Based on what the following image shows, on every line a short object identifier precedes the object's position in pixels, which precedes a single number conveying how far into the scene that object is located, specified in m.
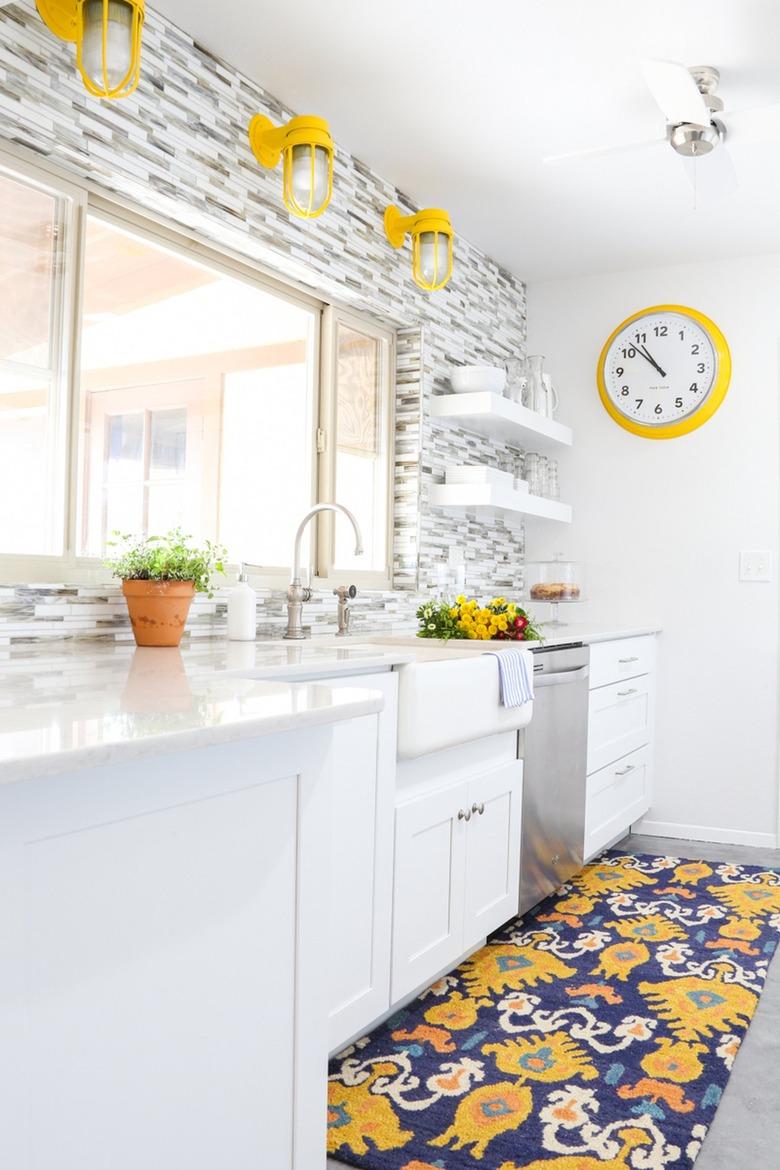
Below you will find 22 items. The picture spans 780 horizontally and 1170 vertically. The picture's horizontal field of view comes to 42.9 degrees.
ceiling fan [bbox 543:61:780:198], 2.46
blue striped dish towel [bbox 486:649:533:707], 2.64
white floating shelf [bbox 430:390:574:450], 3.67
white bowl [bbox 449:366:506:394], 3.74
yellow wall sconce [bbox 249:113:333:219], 2.50
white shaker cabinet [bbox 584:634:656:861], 3.54
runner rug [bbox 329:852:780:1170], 1.84
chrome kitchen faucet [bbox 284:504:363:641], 2.85
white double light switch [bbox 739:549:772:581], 4.13
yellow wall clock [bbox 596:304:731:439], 4.22
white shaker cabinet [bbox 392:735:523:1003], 2.28
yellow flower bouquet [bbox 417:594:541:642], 3.00
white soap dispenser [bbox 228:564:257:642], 2.59
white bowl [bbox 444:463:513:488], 3.72
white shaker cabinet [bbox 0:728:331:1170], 1.00
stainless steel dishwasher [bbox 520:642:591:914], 2.98
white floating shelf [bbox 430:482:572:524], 3.67
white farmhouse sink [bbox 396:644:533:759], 2.23
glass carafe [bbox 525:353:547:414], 4.16
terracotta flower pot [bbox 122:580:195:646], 2.24
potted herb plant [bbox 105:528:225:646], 2.24
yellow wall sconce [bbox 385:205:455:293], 3.12
